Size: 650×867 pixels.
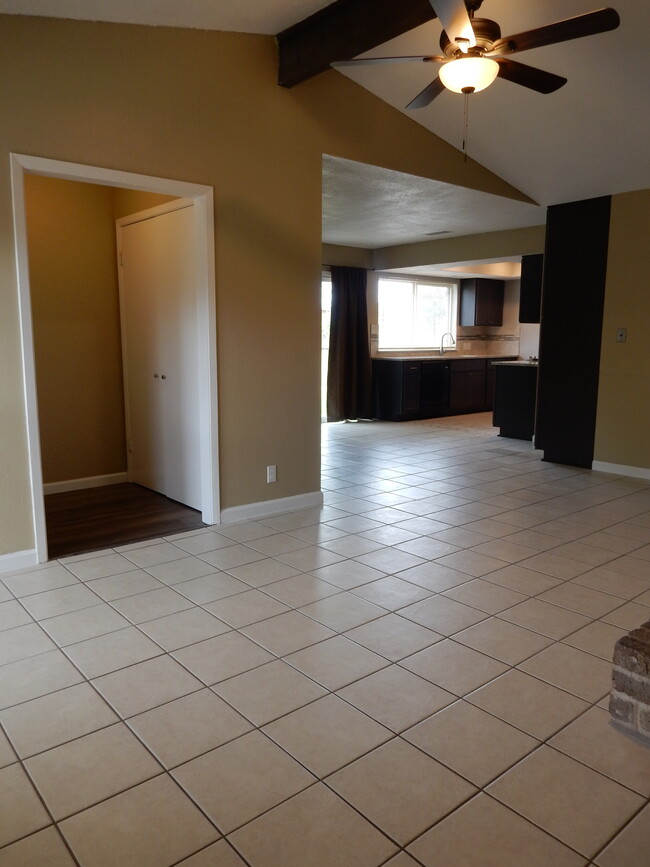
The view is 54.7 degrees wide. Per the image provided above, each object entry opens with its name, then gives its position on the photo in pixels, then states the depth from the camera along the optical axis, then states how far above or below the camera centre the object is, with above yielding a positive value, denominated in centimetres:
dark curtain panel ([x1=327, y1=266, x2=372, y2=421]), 873 -14
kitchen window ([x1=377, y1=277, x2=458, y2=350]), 973 +40
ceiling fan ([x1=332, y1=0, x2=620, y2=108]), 248 +124
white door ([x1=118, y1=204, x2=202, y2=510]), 430 -12
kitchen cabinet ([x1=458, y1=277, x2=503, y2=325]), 1030 +59
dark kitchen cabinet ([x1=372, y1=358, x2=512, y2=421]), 905 -73
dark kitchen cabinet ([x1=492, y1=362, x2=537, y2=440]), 743 -74
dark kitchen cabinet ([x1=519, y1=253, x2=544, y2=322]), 693 +54
